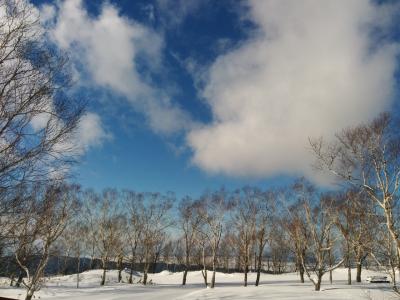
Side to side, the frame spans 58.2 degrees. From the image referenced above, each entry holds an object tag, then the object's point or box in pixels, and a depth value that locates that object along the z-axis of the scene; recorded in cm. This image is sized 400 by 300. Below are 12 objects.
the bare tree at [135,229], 4828
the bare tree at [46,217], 1205
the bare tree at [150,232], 4734
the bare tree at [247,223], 3972
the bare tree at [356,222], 2032
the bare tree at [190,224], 4411
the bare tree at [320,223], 2777
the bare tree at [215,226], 3762
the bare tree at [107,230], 4619
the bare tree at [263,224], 3919
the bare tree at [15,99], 879
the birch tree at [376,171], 1672
